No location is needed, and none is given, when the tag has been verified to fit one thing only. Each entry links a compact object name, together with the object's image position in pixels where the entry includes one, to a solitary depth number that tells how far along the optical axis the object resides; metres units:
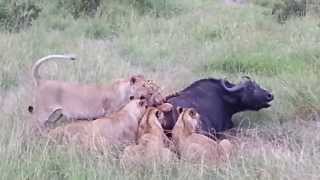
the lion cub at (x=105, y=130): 11.51
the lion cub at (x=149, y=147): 10.77
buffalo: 13.43
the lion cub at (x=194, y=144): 11.09
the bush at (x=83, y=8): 23.22
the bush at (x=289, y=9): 22.87
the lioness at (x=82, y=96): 13.59
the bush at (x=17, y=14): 21.53
